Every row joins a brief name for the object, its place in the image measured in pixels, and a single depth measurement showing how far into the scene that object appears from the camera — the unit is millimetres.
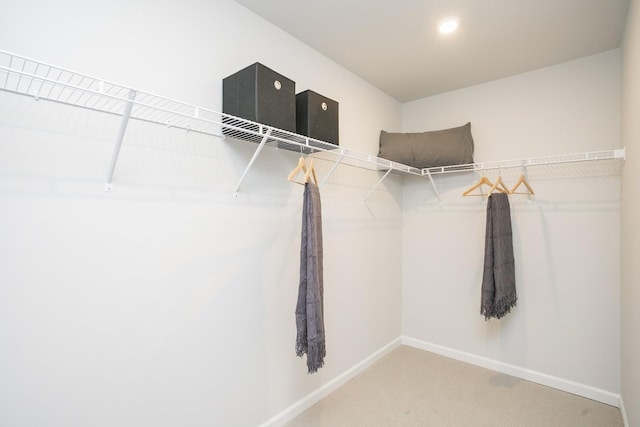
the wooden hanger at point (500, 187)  2371
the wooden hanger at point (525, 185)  2340
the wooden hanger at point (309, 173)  1644
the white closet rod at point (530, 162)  2019
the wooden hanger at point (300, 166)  1532
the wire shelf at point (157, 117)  1068
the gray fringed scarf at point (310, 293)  1576
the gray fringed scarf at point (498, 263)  2279
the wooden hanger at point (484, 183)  2414
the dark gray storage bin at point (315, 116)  1734
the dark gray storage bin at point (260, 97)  1431
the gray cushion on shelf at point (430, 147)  2602
